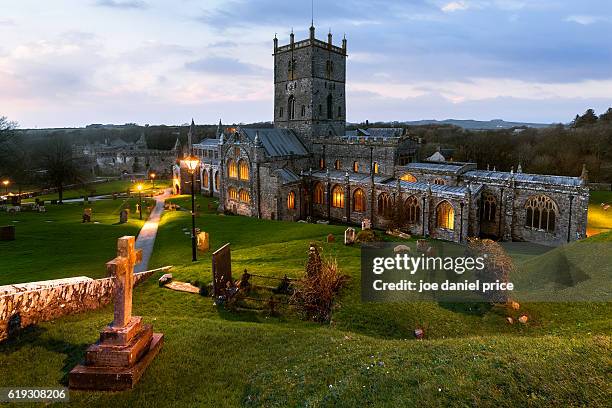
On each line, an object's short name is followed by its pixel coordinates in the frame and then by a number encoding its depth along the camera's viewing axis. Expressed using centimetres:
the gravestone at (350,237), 2356
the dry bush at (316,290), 1368
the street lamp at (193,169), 2212
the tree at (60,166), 5219
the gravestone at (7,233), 2542
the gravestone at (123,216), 3603
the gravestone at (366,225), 2903
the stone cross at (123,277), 918
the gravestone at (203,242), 2553
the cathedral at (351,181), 3141
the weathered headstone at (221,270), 1531
